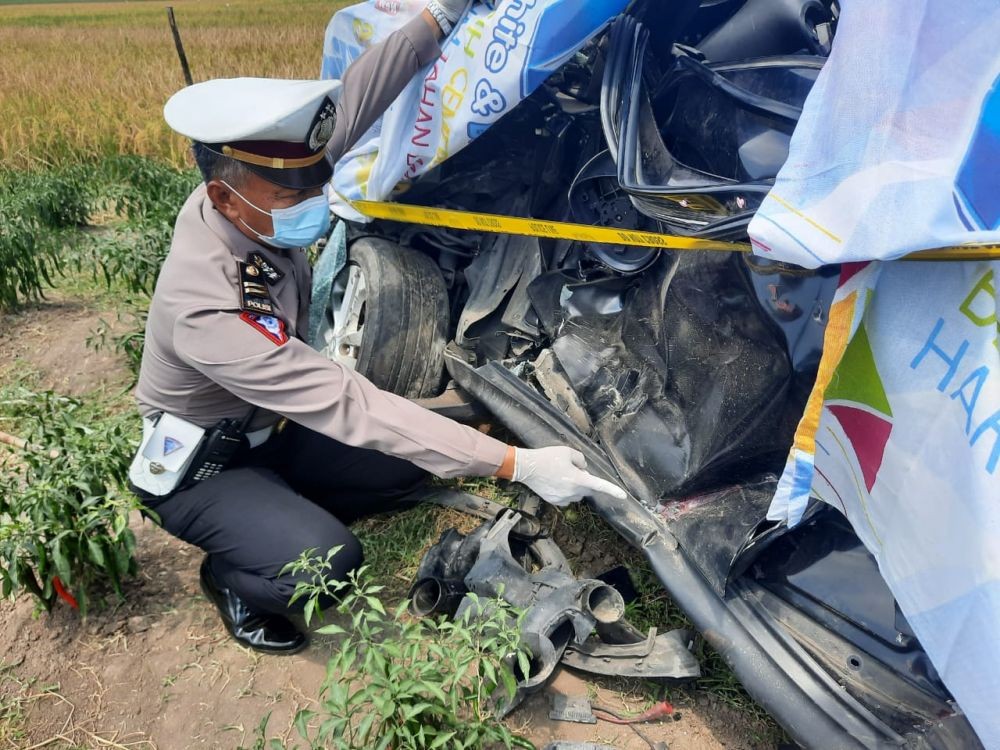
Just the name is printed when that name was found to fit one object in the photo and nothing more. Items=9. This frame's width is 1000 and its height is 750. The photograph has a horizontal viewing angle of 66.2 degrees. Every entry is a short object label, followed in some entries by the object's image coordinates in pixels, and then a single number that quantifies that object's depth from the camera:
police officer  2.03
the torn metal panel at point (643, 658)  2.05
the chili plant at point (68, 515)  2.18
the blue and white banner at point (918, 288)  1.31
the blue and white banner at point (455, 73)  2.19
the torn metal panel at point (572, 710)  2.05
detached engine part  2.03
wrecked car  1.76
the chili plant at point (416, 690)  1.64
